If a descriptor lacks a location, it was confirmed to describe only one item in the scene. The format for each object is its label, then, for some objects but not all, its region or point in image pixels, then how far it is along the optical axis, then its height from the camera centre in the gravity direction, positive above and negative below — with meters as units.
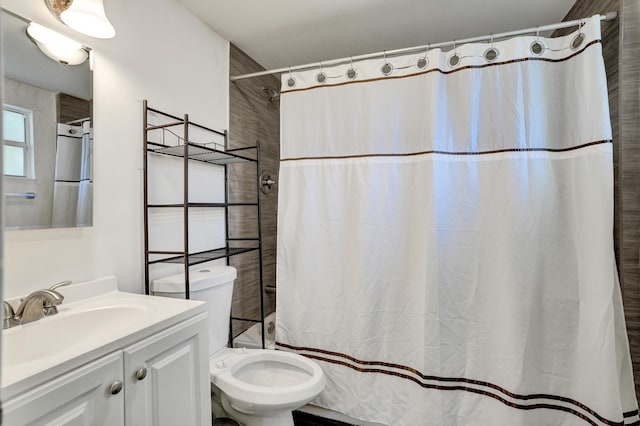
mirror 1.09 +0.29
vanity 0.78 -0.41
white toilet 1.39 -0.76
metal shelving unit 1.48 +0.29
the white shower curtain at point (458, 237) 1.40 -0.11
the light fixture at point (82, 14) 1.19 +0.76
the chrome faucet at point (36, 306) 1.03 -0.29
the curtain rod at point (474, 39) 1.40 +0.85
